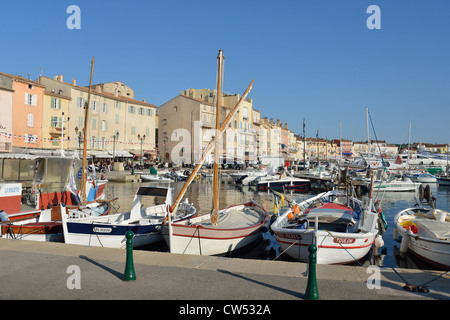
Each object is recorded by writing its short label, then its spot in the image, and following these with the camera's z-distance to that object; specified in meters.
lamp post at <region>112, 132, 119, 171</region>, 54.10
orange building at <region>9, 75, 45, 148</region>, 43.91
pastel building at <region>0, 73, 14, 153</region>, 41.81
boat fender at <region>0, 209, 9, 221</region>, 12.95
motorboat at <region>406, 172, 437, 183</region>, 52.09
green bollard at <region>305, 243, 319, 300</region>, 6.04
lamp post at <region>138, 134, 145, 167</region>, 63.28
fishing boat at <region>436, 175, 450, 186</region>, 52.12
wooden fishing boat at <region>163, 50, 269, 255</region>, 11.62
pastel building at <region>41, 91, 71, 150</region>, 47.62
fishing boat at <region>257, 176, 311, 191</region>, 43.31
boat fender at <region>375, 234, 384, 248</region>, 12.12
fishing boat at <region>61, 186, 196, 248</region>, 12.32
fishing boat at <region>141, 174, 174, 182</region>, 44.99
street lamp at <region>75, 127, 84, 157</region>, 51.72
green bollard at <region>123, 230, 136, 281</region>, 7.04
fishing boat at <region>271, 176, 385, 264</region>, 10.94
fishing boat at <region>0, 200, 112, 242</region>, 12.52
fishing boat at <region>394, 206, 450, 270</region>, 11.21
